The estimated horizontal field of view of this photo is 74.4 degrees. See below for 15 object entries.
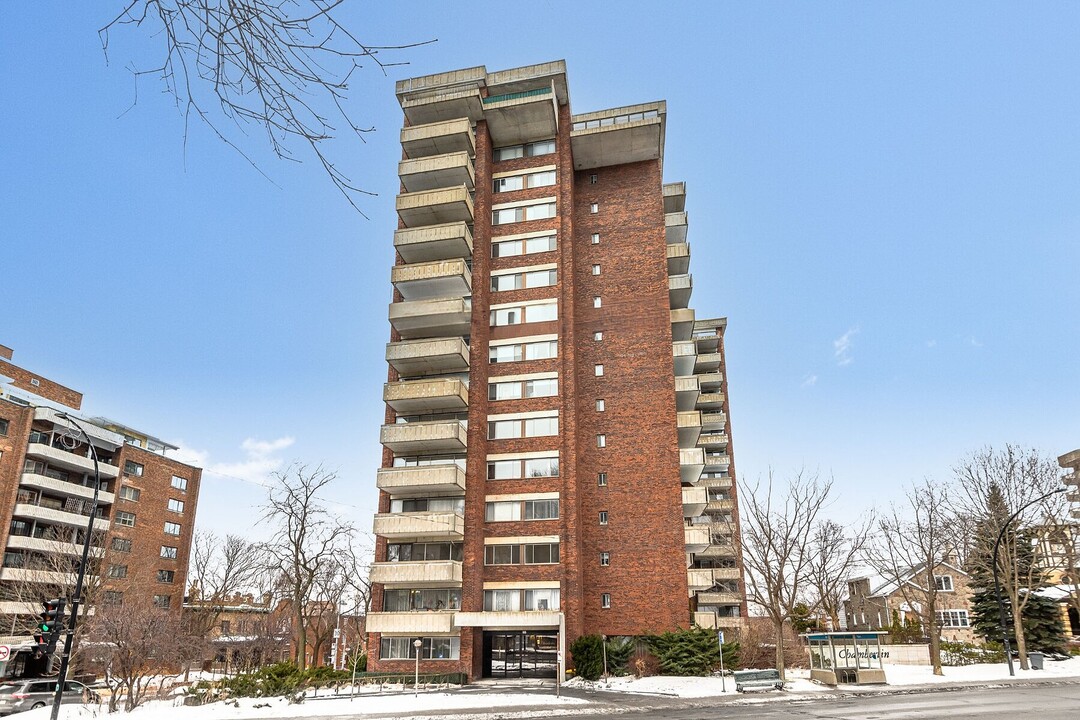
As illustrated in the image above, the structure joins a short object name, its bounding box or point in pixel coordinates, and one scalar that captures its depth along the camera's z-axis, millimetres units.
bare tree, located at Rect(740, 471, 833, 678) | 37125
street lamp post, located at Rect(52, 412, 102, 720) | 21414
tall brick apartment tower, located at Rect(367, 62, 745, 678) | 39000
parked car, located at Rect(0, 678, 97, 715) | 32375
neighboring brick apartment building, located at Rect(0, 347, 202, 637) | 48625
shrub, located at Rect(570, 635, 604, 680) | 36297
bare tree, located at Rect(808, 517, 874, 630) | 42219
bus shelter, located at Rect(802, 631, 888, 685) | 33094
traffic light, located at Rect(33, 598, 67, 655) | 21047
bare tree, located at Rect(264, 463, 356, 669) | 40719
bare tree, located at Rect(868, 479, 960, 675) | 37656
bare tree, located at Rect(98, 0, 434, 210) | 3266
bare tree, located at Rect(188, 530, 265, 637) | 57219
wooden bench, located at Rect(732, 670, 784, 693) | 31797
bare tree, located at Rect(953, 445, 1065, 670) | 42406
